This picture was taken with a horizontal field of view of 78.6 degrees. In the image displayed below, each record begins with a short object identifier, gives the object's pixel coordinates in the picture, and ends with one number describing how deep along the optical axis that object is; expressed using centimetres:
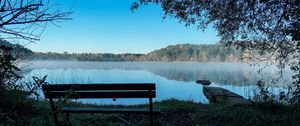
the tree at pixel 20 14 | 102
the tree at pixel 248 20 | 355
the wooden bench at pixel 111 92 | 238
